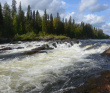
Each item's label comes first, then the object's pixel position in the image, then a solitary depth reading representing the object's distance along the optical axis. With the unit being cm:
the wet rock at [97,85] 499
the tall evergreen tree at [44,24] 7079
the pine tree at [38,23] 7400
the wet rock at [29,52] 1600
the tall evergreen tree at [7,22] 4992
